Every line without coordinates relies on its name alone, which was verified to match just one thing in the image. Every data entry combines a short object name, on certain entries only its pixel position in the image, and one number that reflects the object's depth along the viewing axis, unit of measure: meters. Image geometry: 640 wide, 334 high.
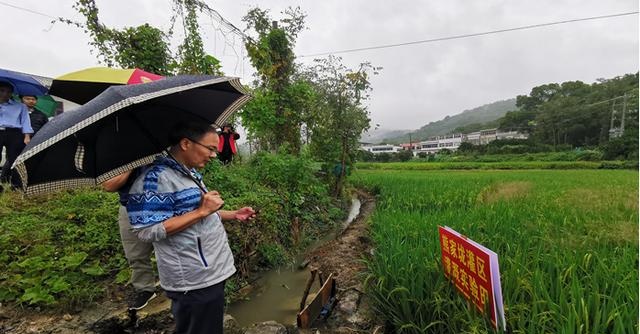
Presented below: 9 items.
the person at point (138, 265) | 2.11
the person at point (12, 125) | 3.83
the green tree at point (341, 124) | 7.40
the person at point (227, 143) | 5.34
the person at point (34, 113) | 4.30
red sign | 1.45
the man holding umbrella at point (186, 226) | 1.21
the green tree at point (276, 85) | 6.32
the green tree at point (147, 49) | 4.59
